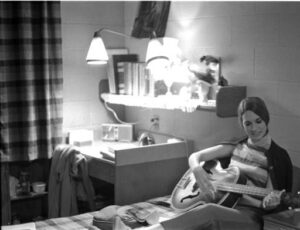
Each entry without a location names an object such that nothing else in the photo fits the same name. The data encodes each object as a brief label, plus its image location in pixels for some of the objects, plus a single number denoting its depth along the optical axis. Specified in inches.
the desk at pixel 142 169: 117.1
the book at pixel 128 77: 141.7
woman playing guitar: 88.0
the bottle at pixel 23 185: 135.0
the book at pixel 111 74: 146.9
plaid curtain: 129.8
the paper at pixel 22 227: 90.2
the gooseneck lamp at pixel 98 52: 119.4
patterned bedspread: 94.9
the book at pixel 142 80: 136.2
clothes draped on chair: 128.5
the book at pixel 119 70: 145.6
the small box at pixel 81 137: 140.7
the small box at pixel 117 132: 147.4
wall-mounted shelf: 107.0
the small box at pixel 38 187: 136.5
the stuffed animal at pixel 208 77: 114.9
